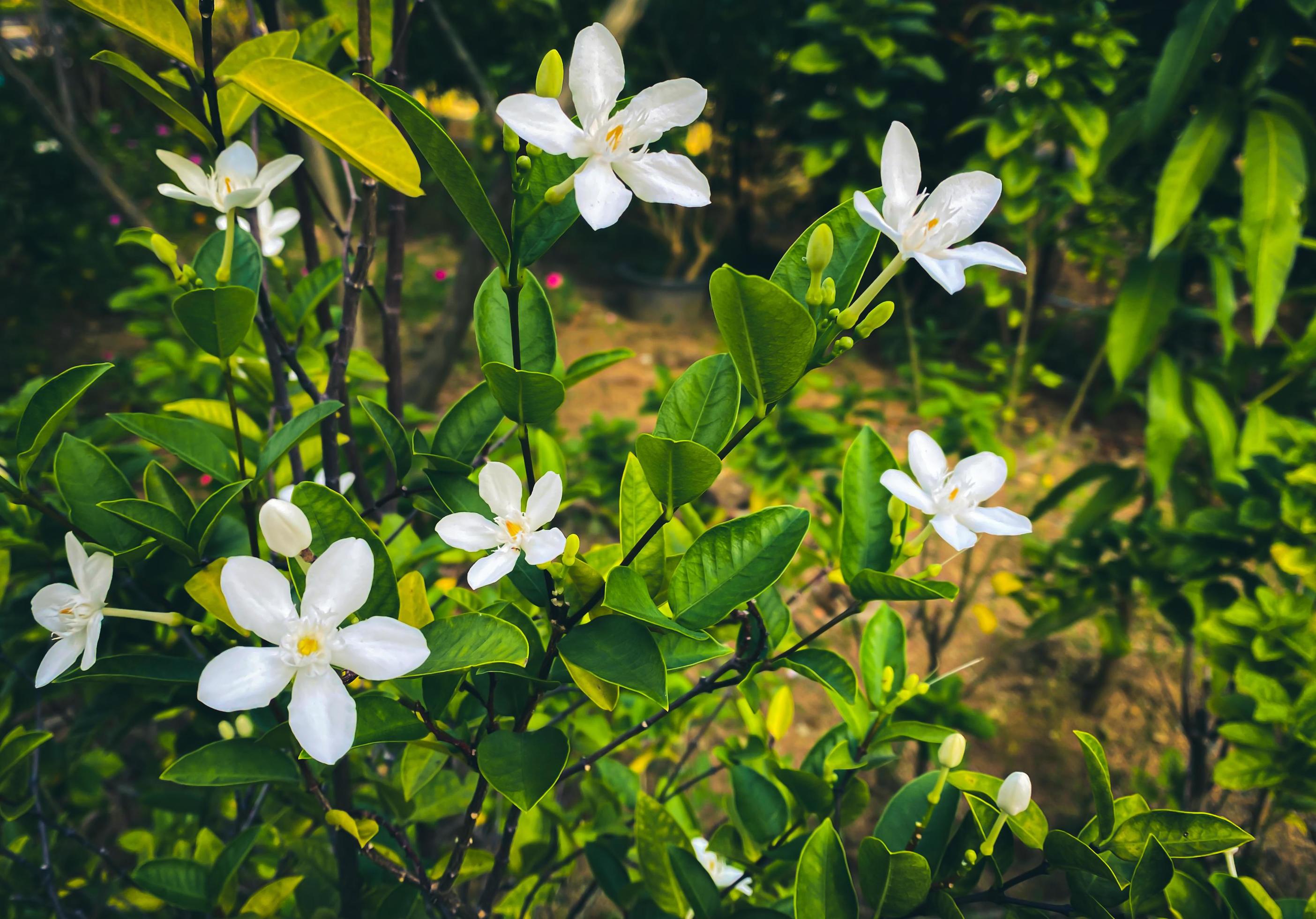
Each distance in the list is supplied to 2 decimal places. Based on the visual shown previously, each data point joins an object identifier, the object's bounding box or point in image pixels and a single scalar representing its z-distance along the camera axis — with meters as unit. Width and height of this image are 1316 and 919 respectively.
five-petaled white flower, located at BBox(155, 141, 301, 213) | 0.23
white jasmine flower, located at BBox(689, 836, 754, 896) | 0.35
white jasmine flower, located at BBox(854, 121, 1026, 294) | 0.20
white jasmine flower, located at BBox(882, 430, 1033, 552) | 0.21
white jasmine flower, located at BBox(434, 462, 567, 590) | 0.19
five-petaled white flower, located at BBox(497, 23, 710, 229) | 0.18
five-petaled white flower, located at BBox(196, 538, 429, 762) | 0.18
